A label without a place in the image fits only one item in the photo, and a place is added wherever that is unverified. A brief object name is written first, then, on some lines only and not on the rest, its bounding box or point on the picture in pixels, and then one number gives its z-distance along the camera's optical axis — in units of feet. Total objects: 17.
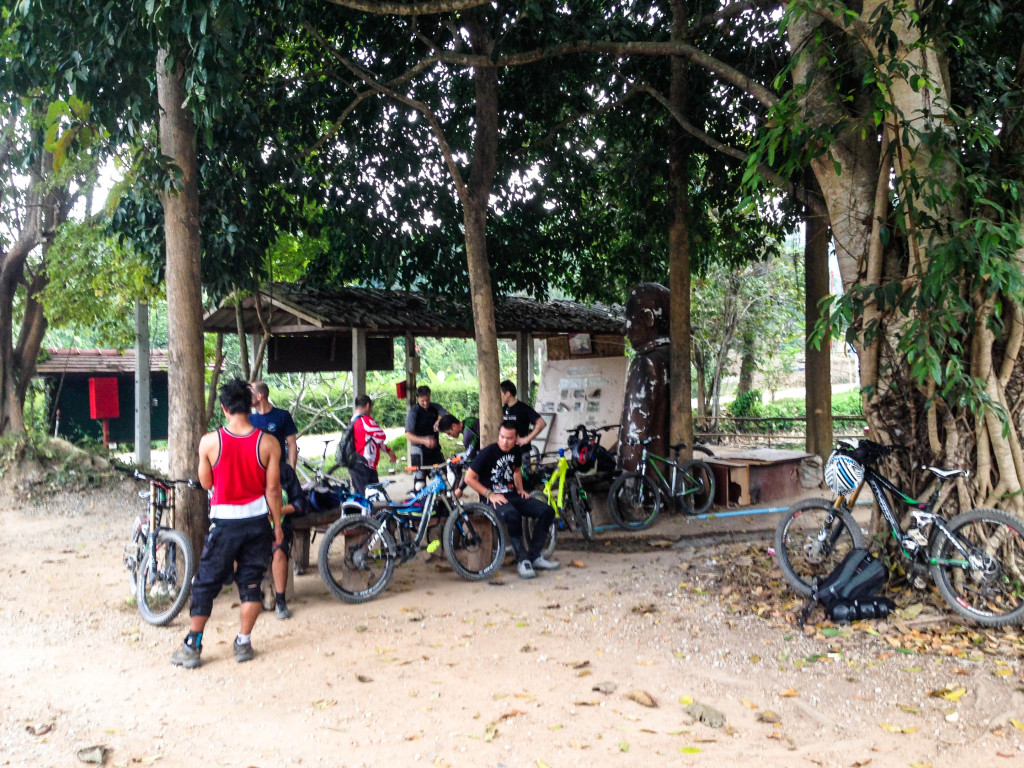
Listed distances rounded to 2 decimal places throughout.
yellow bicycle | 26.14
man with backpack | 25.71
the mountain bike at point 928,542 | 16.94
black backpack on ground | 17.61
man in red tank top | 16.33
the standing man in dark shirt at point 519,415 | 28.37
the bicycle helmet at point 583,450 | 31.81
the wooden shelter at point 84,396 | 59.36
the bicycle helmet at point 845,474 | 18.95
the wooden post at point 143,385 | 39.75
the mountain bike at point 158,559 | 19.35
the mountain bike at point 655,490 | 30.86
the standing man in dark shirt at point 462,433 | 24.94
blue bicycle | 20.66
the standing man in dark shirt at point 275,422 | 22.20
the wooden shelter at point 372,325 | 36.78
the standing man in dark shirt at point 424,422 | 28.60
